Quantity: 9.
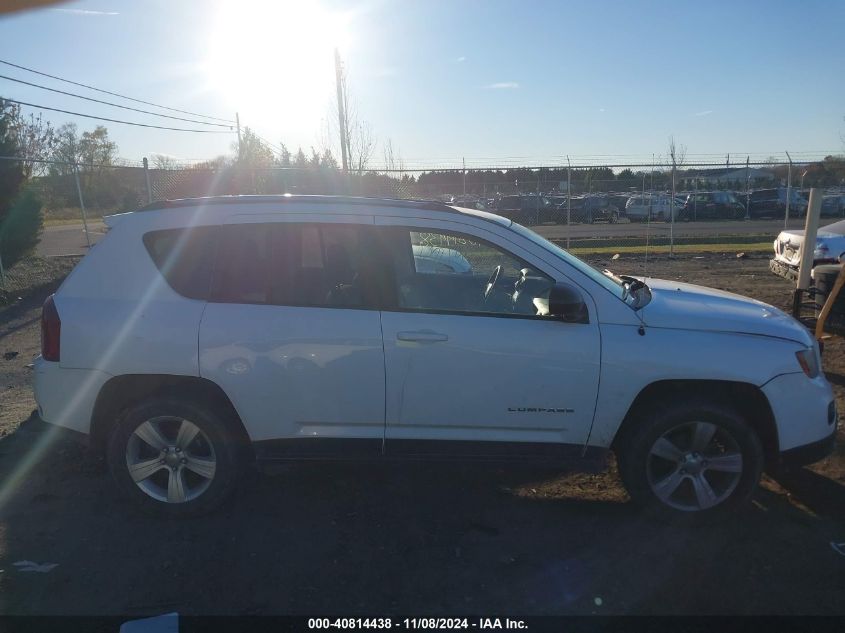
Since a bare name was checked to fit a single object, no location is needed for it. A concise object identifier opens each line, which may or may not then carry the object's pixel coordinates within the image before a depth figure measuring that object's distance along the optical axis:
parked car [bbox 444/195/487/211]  21.59
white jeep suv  3.74
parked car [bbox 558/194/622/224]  33.00
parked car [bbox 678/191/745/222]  32.69
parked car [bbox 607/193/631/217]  35.22
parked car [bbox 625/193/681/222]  32.75
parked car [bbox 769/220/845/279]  9.77
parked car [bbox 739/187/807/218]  31.69
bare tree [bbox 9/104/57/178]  32.38
